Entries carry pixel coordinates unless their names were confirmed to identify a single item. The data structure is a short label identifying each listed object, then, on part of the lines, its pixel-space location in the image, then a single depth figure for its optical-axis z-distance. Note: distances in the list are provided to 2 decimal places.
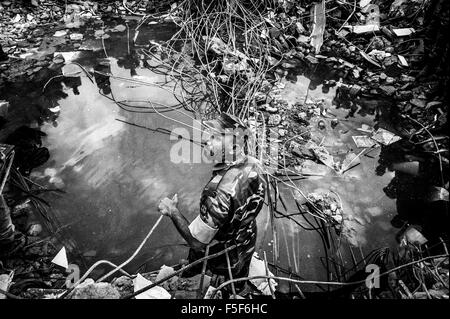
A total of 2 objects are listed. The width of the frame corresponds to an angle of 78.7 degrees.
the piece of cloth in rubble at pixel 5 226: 2.76
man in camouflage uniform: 2.19
